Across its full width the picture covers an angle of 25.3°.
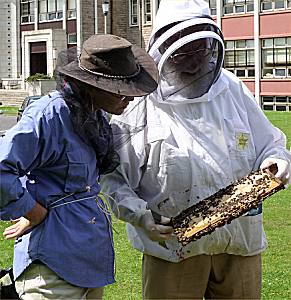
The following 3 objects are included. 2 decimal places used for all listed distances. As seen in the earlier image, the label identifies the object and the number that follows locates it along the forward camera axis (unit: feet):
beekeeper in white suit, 9.61
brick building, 94.12
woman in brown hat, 8.11
